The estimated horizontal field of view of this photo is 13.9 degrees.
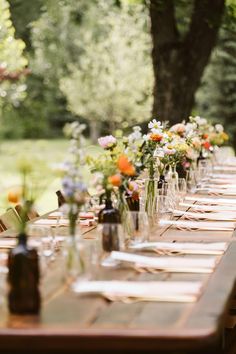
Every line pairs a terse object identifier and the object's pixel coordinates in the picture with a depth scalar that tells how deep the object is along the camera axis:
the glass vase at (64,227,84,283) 3.27
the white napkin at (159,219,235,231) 4.87
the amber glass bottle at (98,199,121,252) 3.75
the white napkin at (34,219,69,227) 5.15
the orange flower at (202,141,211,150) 7.52
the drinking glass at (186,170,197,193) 6.82
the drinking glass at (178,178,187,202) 5.69
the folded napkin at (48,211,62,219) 5.38
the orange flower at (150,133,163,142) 5.50
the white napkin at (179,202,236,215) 5.66
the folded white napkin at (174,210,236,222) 5.29
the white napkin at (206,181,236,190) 7.05
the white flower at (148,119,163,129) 5.68
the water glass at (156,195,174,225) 5.15
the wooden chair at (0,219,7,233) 5.14
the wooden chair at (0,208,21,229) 5.17
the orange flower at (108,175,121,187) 3.92
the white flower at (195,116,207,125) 7.59
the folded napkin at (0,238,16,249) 4.36
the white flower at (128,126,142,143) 4.65
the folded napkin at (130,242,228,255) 4.05
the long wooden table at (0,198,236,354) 2.72
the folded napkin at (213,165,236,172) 8.63
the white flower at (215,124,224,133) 8.32
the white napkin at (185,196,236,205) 6.03
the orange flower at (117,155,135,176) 4.02
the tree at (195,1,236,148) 23.48
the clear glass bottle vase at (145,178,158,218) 5.05
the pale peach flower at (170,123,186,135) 6.74
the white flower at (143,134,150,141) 5.44
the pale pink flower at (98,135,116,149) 4.64
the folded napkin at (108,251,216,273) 3.67
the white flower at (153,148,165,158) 5.42
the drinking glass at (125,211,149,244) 3.89
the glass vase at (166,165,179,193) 5.46
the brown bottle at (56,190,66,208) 6.09
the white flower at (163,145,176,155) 5.60
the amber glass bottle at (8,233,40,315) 3.03
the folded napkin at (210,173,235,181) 7.85
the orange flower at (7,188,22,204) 3.20
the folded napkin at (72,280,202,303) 3.18
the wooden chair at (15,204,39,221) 5.84
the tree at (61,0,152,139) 25.72
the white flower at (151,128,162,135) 5.58
